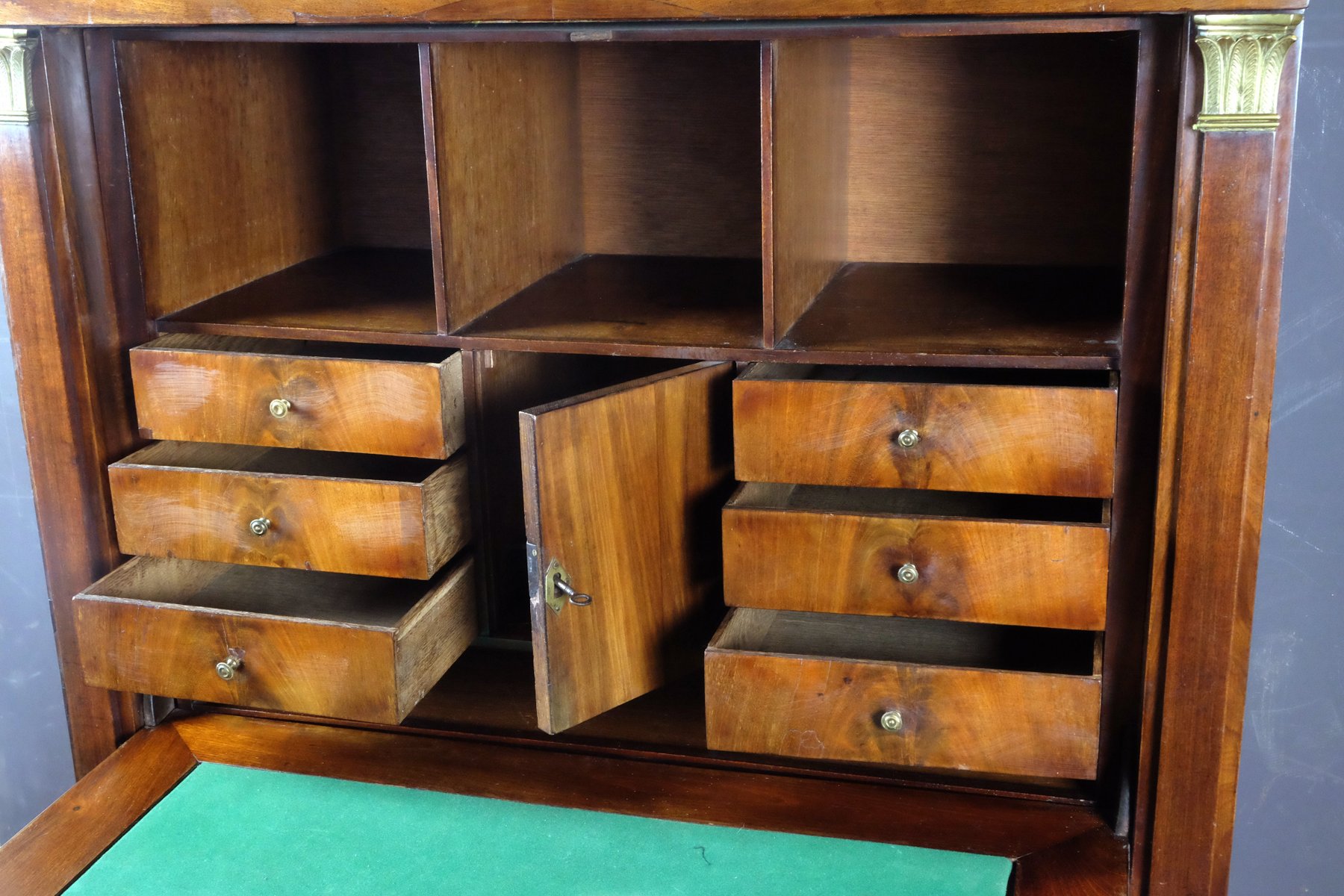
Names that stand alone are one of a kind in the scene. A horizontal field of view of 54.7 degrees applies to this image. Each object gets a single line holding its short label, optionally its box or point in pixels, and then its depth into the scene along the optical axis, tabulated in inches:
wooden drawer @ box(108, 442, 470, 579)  58.0
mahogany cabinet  50.3
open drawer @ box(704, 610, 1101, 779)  53.3
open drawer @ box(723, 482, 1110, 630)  52.7
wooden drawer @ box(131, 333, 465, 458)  57.6
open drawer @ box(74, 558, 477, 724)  57.0
